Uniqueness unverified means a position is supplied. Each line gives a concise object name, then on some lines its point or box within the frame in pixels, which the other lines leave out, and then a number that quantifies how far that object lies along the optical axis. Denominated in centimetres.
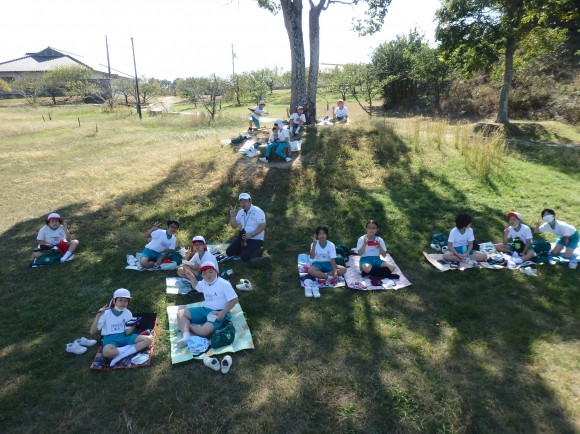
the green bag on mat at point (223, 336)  442
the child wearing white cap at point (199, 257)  544
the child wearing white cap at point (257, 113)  1404
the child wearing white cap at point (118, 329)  432
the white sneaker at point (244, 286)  580
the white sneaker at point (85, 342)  451
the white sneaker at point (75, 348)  438
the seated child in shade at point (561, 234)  627
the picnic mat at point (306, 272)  589
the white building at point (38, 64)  5471
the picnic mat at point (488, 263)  622
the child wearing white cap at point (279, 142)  1080
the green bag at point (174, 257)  658
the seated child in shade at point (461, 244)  625
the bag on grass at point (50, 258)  663
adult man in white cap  677
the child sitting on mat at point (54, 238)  686
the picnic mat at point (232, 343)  434
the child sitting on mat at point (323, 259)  591
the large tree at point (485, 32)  1512
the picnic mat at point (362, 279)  579
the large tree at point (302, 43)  1264
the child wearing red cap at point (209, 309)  464
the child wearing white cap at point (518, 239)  632
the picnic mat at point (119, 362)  415
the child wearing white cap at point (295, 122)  1277
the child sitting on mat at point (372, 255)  602
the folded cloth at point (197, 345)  436
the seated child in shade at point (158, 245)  650
